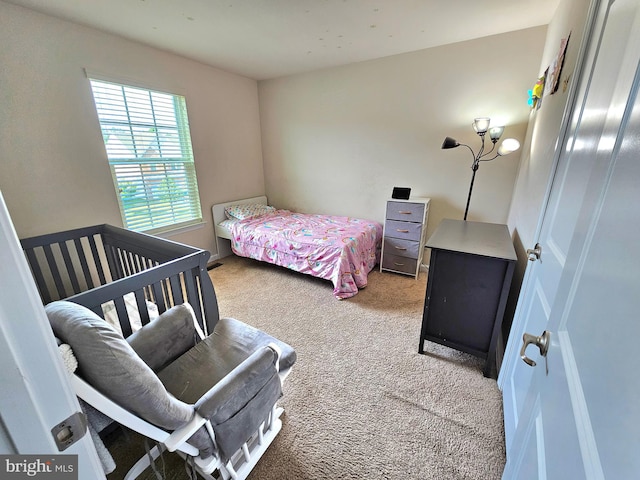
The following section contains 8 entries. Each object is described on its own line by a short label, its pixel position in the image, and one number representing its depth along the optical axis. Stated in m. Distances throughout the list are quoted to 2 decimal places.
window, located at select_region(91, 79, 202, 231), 2.51
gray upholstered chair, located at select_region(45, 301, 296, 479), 0.76
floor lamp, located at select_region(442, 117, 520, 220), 2.34
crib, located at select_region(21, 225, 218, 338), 1.19
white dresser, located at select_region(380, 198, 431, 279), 2.91
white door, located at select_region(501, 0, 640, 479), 0.39
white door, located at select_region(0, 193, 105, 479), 0.36
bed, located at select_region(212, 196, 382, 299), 2.74
